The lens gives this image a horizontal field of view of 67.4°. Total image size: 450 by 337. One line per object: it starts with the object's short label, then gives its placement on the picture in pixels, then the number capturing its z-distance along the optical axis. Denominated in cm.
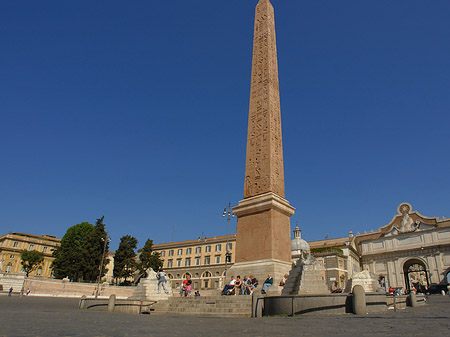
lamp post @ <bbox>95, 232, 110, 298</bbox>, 3628
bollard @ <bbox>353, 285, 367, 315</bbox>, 776
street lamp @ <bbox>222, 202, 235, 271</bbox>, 2852
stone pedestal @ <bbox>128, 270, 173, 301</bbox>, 1334
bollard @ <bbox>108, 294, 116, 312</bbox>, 1130
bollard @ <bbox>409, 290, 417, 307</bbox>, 1193
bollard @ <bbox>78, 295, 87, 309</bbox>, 1247
